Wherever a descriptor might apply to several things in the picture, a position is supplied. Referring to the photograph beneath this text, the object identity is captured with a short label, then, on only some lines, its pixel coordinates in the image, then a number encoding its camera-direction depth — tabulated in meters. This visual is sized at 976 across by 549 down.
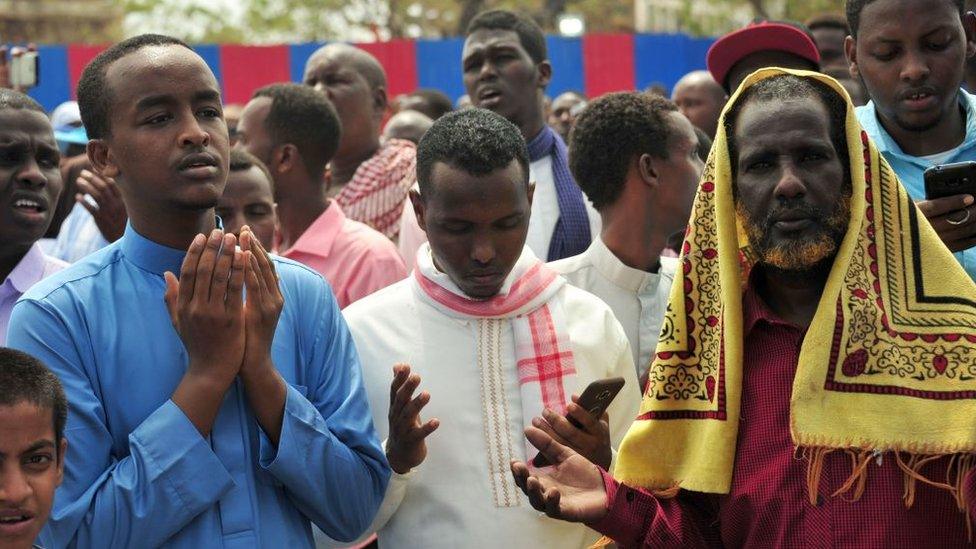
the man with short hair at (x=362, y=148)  6.60
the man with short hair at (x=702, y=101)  8.25
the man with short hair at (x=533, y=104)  5.77
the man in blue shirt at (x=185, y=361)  3.22
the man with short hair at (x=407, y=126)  8.26
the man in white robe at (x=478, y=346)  3.94
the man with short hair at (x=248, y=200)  5.39
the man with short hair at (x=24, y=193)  4.62
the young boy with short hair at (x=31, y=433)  3.13
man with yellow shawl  3.07
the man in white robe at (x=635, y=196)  4.87
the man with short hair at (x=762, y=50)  5.92
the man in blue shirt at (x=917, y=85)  4.33
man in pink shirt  5.42
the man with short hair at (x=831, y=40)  8.11
